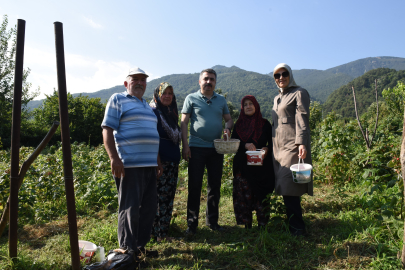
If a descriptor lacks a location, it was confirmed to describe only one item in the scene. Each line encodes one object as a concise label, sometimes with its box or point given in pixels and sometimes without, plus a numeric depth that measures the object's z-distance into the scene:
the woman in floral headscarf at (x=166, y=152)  2.81
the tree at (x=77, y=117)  21.89
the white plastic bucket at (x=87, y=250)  2.31
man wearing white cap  2.21
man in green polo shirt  3.04
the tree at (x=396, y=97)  19.02
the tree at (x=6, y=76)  16.75
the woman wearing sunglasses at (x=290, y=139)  2.70
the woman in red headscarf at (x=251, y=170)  3.09
